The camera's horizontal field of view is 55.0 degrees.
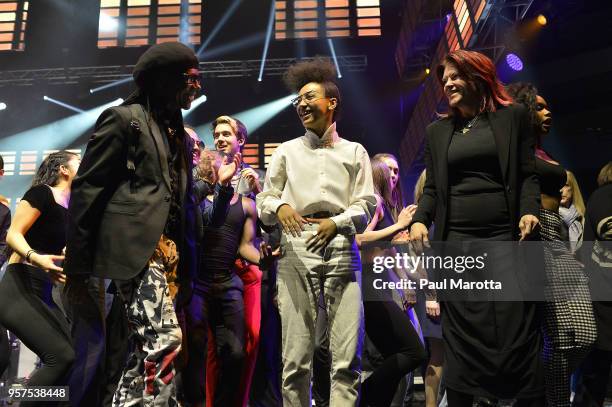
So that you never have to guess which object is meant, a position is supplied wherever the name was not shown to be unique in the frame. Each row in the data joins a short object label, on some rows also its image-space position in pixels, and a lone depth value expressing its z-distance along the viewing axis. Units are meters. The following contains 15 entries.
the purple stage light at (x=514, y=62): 7.59
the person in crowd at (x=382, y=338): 3.33
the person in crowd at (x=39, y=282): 3.09
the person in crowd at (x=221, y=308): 3.41
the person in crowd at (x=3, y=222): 5.02
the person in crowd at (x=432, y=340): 3.85
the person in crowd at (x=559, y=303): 2.46
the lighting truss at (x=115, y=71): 11.35
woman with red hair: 2.38
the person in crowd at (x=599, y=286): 3.22
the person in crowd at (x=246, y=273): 3.53
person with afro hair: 2.74
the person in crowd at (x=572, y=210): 4.47
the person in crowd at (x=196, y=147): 3.82
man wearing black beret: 2.18
